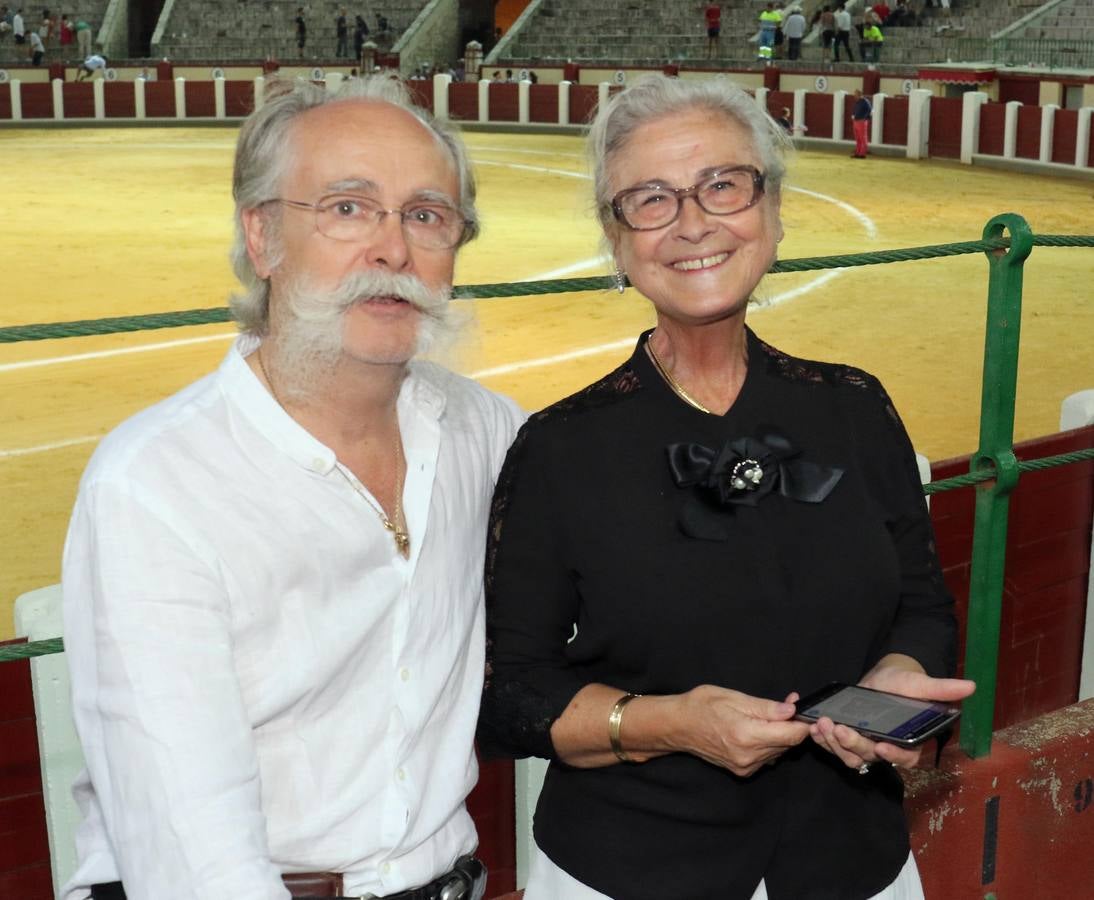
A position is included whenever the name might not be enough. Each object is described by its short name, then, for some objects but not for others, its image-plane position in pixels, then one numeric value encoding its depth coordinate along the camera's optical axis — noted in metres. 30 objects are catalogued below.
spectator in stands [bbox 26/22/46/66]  27.62
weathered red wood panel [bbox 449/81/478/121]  25.03
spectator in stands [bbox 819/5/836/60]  24.98
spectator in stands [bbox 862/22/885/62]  23.89
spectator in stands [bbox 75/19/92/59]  29.02
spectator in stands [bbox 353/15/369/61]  28.72
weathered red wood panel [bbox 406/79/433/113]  25.93
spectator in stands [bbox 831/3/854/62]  24.50
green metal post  2.54
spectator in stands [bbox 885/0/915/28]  25.28
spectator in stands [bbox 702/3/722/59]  26.19
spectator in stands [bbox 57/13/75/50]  29.80
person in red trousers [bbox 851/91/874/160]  19.14
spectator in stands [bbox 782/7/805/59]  24.70
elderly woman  1.71
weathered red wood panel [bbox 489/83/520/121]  24.70
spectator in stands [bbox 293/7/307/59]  30.14
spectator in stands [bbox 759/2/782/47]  24.98
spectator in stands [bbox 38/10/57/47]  29.47
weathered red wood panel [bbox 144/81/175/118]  25.77
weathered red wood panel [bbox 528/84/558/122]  24.33
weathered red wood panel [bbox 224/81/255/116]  25.66
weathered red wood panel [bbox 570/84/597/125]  23.81
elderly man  1.45
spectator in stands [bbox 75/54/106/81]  26.47
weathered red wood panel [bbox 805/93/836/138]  21.31
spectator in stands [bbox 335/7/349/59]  29.36
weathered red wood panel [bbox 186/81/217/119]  25.67
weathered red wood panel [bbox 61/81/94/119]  25.58
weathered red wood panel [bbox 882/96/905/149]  19.81
